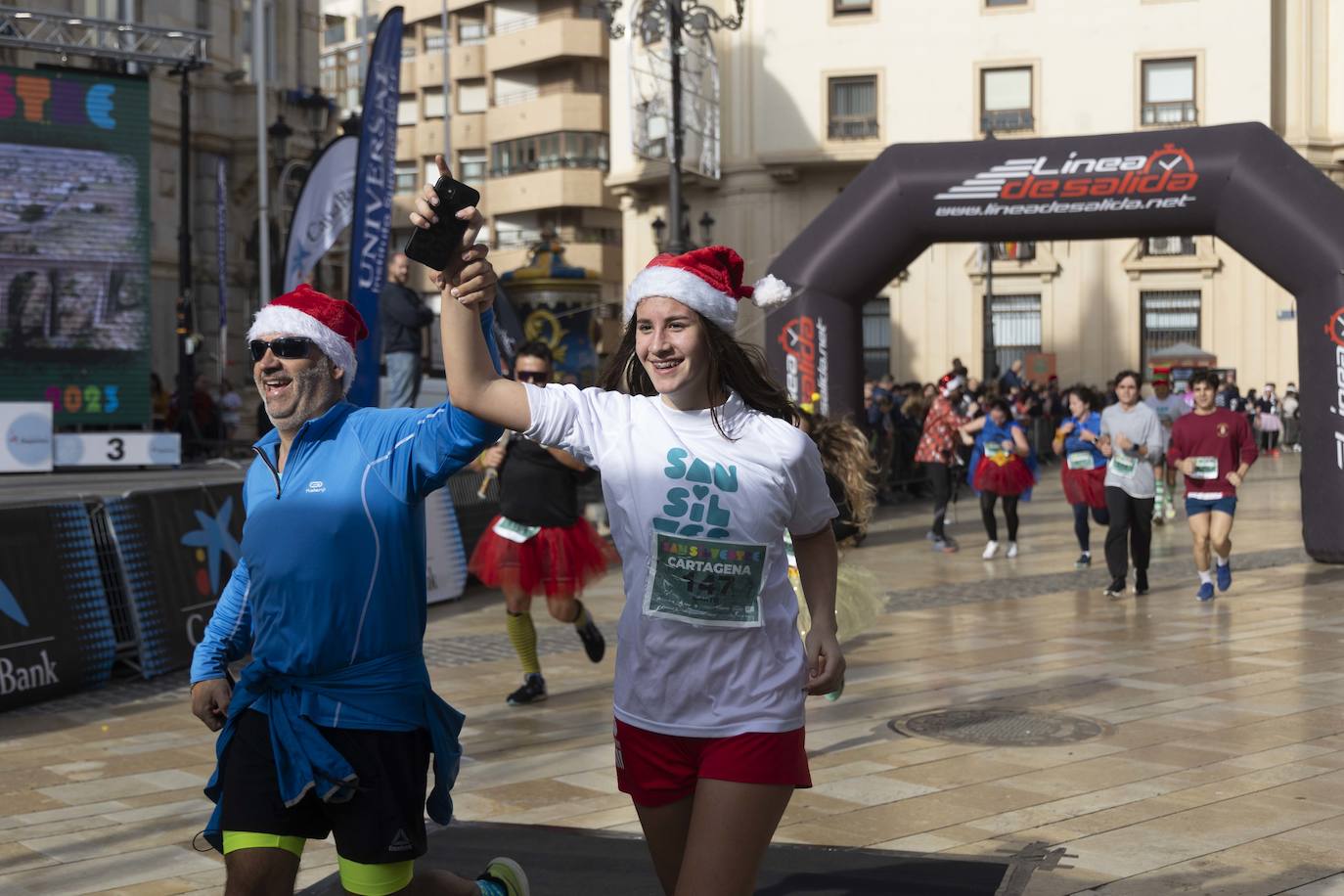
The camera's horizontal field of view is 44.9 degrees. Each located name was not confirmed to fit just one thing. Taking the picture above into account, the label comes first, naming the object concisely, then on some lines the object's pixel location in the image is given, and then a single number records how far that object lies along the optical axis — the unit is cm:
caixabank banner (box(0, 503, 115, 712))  896
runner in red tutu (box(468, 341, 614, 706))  895
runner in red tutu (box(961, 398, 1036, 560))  1711
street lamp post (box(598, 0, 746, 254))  1919
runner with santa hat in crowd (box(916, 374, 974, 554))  1856
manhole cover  786
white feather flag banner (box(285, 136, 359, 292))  1479
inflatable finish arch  1462
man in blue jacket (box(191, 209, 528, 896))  373
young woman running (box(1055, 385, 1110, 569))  1584
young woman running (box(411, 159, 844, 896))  360
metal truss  2384
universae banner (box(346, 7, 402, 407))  1347
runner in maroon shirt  1333
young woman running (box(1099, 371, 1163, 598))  1382
